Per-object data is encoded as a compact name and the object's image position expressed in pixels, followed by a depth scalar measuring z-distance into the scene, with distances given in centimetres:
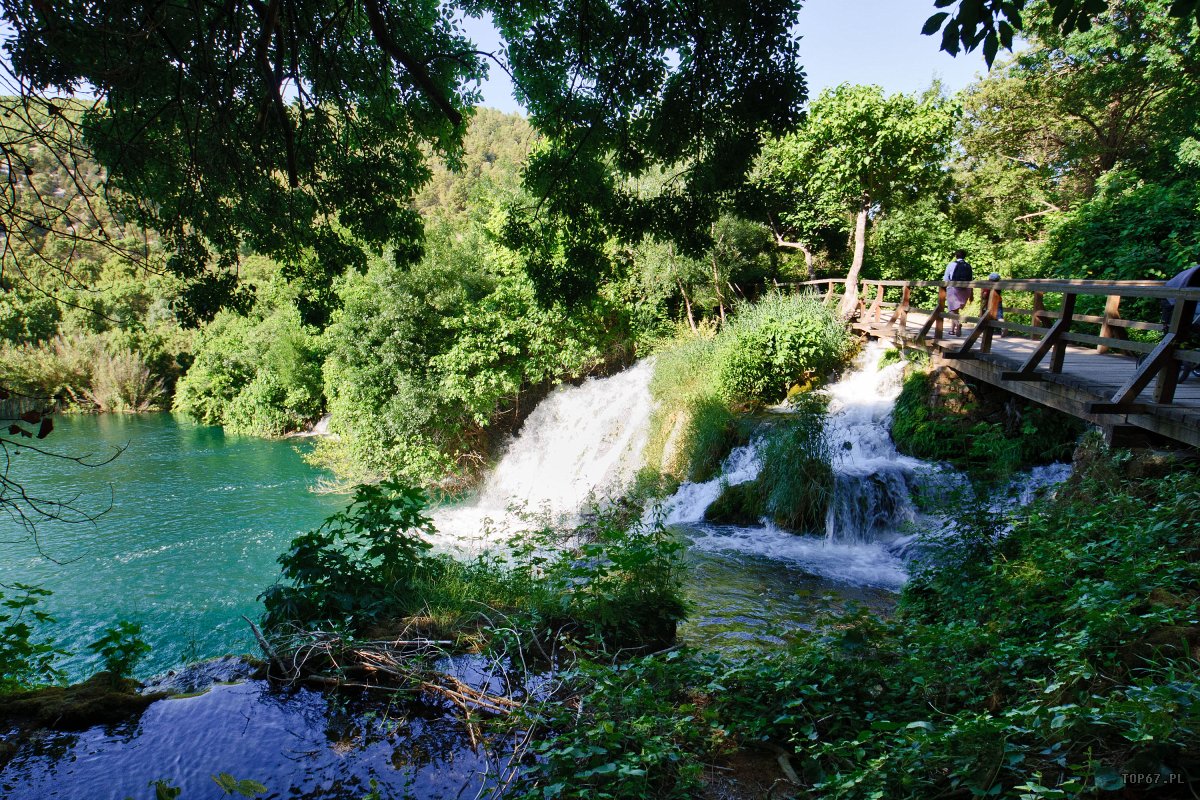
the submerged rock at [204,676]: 443
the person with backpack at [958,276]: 1105
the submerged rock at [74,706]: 377
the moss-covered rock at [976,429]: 816
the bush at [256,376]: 2150
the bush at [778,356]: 1195
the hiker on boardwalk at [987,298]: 857
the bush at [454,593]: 470
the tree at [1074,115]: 1372
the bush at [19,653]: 435
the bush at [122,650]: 428
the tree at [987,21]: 311
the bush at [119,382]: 2711
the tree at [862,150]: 1296
